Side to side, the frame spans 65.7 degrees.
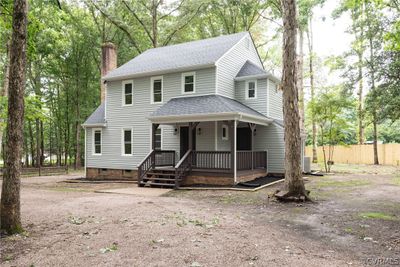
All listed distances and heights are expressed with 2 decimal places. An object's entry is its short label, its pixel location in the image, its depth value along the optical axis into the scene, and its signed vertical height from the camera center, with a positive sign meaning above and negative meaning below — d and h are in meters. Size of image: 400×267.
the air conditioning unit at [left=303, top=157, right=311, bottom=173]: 17.94 -1.22
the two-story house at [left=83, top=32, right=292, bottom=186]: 13.77 +1.32
